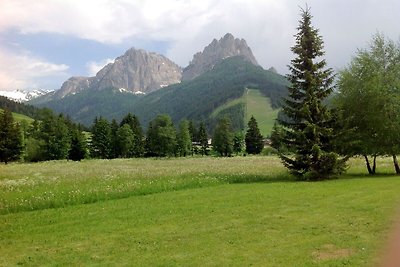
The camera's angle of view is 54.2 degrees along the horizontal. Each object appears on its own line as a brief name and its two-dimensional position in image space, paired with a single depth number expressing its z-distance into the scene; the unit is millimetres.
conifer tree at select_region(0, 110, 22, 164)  95444
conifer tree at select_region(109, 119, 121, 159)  117862
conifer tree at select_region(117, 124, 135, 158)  114556
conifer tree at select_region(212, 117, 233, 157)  127938
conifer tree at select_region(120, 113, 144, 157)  124375
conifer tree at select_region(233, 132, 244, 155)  145175
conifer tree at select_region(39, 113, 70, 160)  109188
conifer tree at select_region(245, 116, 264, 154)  132625
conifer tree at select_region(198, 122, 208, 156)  142250
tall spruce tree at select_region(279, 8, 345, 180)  35656
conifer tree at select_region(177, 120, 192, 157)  124938
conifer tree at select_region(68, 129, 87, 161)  114875
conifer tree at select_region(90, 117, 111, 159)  118744
